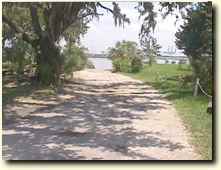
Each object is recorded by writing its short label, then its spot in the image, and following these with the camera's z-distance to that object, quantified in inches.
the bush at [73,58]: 799.1
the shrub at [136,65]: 1235.4
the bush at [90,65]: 1044.3
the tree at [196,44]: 545.0
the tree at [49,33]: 633.6
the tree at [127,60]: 1195.3
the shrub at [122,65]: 1253.1
